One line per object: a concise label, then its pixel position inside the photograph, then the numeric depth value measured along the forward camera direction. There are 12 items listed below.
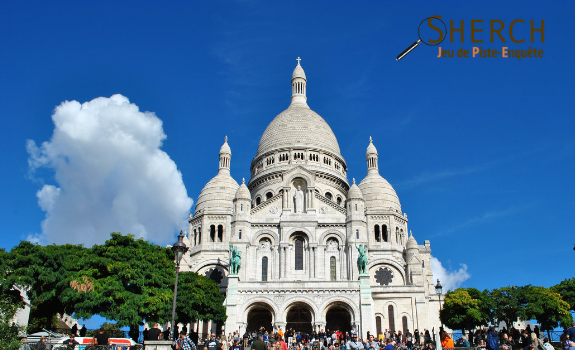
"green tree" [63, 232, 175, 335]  35.06
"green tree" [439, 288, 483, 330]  48.78
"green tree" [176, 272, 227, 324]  43.41
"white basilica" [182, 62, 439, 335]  46.84
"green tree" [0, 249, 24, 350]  21.95
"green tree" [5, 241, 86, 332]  34.12
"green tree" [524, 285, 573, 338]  46.66
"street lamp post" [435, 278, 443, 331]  42.14
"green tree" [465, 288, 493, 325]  49.28
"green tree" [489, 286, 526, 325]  48.16
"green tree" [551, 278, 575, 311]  52.16
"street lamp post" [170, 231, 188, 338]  24.73
